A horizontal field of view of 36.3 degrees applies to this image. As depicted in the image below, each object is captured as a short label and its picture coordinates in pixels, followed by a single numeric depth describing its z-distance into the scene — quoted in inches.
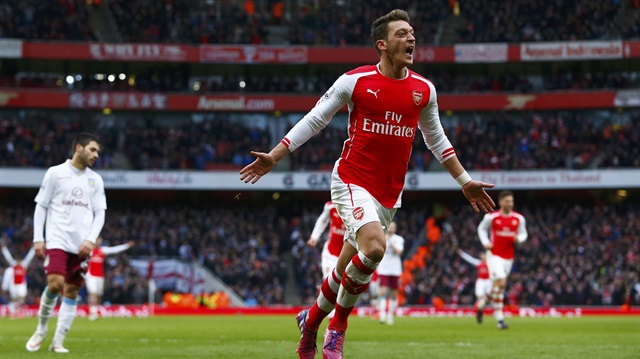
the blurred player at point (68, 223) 487.5
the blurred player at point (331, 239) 728.3
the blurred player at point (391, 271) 1016.9
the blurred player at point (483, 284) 1011.3
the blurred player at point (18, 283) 1266.0
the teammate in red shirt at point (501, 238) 851.1
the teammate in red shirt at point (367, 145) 332.8
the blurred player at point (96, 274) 1160.8
